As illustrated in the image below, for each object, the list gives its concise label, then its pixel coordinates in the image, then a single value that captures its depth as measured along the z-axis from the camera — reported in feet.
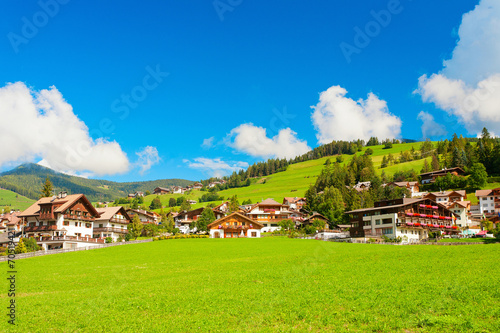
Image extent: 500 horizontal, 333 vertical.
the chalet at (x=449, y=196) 393.29
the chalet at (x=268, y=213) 385.29
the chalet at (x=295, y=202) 502.46
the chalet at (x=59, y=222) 232.53
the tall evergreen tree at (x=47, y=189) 312.52
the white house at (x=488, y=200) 384.27
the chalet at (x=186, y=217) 444.55
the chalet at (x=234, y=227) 285.23
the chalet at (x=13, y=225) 299.27
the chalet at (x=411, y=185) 441.23
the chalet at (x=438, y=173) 466.90
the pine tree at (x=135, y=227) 285.43
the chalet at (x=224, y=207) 511.61
